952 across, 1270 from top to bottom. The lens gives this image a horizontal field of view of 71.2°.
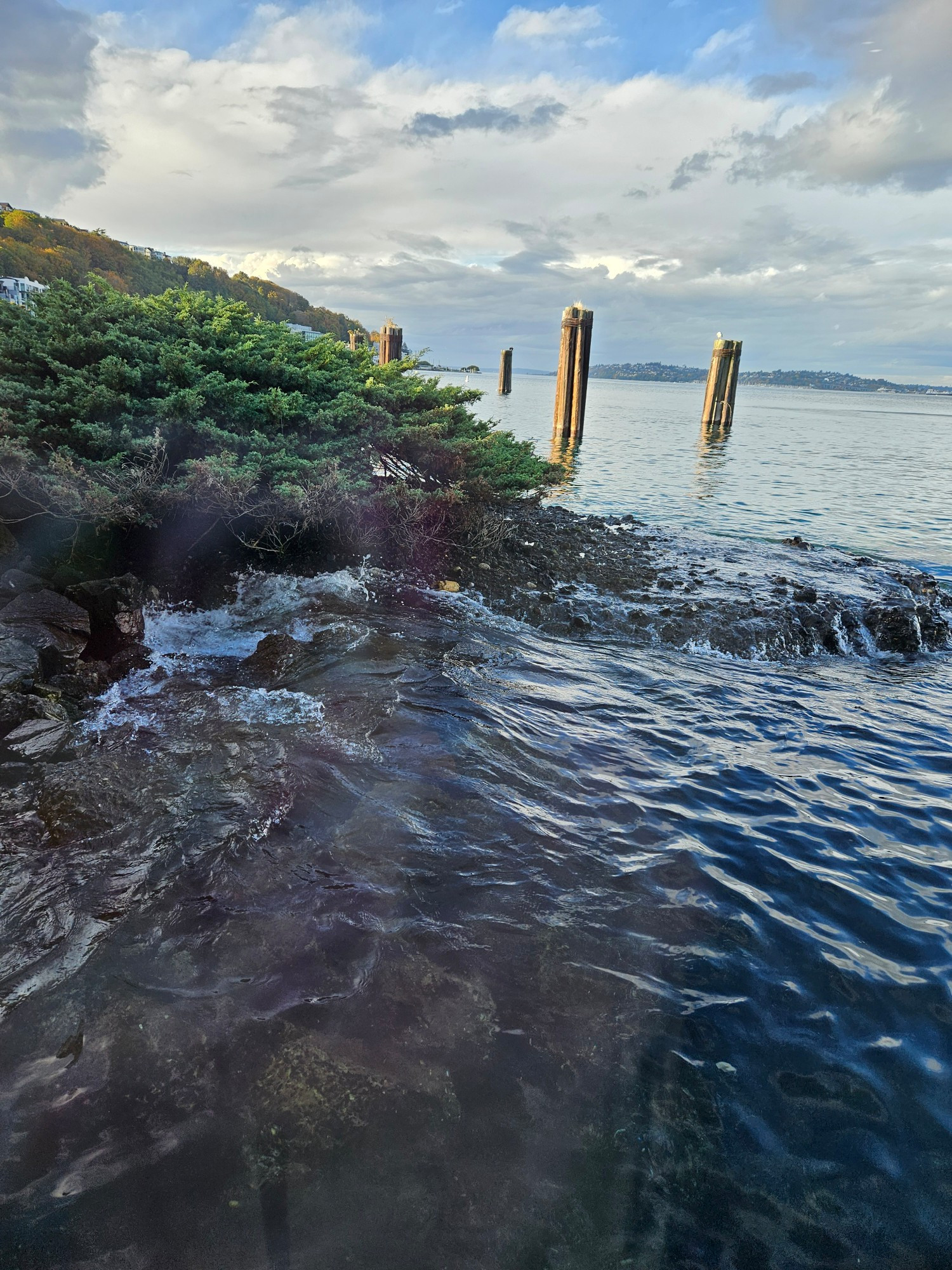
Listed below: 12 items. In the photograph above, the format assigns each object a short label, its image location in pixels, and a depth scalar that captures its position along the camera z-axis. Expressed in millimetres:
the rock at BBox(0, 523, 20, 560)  7625
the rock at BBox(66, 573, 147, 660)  7191
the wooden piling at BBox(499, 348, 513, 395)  58906
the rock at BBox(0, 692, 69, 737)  5539
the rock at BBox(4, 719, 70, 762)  5352
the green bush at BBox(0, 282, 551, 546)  7953
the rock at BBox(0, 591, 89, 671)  6316
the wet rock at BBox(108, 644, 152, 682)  6840
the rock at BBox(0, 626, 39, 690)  5793
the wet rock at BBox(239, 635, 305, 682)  7122
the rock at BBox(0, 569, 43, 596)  7111
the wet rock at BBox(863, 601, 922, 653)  9516
